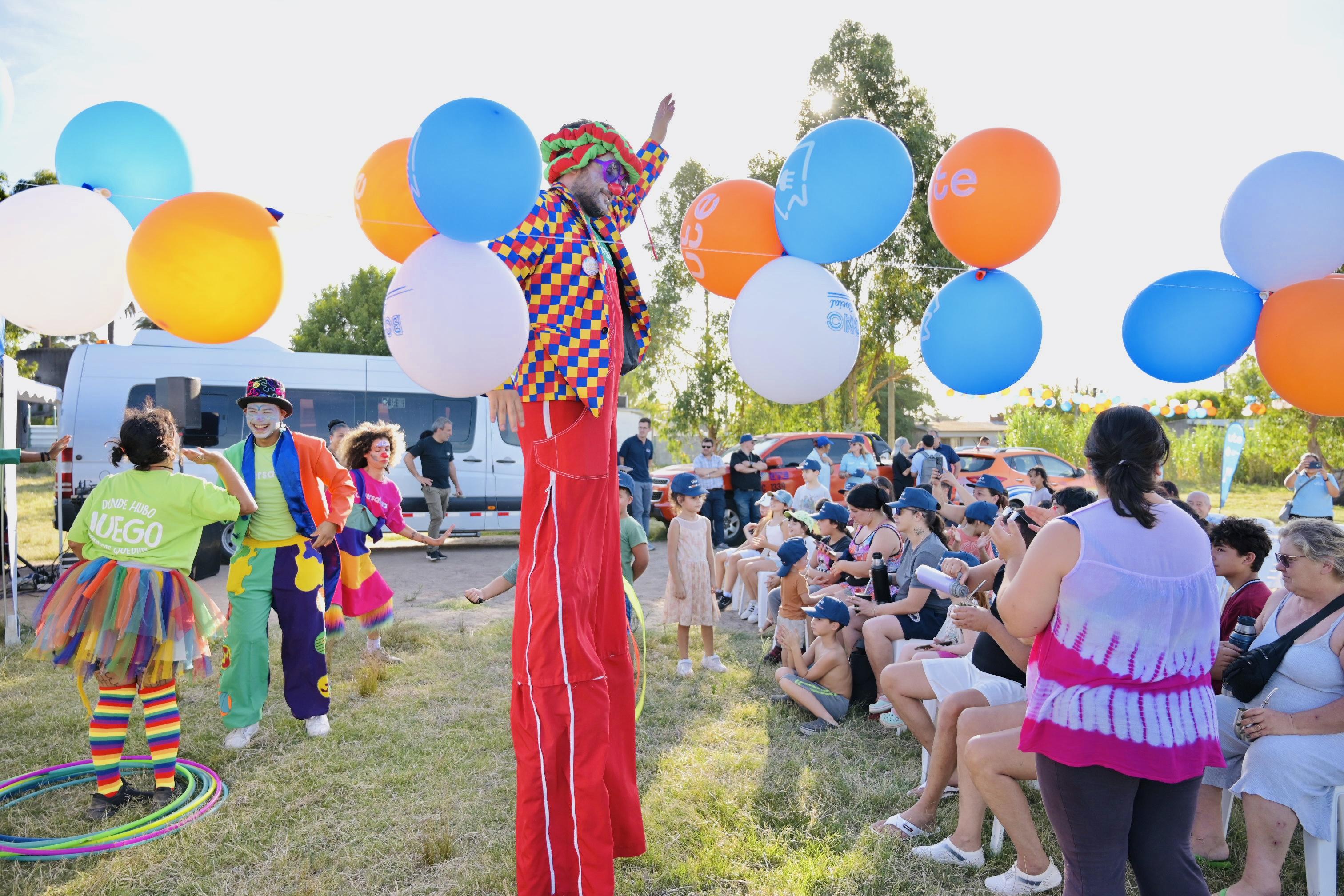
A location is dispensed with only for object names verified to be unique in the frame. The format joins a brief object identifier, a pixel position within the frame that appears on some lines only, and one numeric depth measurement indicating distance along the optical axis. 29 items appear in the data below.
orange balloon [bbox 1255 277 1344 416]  3.04
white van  9.13
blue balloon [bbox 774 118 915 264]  3.01
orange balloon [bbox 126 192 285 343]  2.64
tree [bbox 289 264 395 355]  28.67
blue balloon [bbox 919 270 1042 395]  3.32
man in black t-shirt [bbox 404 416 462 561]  10.09
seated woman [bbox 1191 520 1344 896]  2.64
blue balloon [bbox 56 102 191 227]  3.18
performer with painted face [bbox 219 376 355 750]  4.14
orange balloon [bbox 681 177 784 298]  3.18
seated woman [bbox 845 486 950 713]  4.46
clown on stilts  2.26
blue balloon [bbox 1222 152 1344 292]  3.14
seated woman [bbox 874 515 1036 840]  2.81
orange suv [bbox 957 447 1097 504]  12.63
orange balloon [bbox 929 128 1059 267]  3.23
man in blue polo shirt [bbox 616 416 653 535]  10.20
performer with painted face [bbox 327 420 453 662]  5.53
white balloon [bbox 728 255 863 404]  2.83
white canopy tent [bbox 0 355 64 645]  5.91
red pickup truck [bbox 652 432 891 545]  11.34
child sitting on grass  4.52
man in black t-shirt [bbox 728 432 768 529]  10.95
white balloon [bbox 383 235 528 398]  2.07
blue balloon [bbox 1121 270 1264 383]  3.37
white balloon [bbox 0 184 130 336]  2.77
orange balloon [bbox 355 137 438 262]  2.62
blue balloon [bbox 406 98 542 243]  2.09
